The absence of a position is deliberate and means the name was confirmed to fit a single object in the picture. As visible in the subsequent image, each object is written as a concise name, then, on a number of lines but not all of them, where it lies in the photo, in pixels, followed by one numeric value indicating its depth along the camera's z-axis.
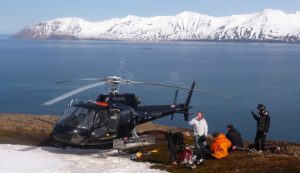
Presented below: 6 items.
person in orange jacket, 18.64
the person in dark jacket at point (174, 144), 18.39
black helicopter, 19.16
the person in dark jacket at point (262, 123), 20.03
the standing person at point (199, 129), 19.56
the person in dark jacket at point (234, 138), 19.48
